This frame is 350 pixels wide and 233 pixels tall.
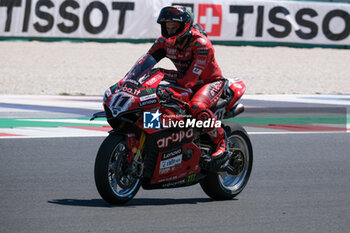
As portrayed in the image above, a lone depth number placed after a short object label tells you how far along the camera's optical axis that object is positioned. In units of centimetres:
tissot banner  5066
